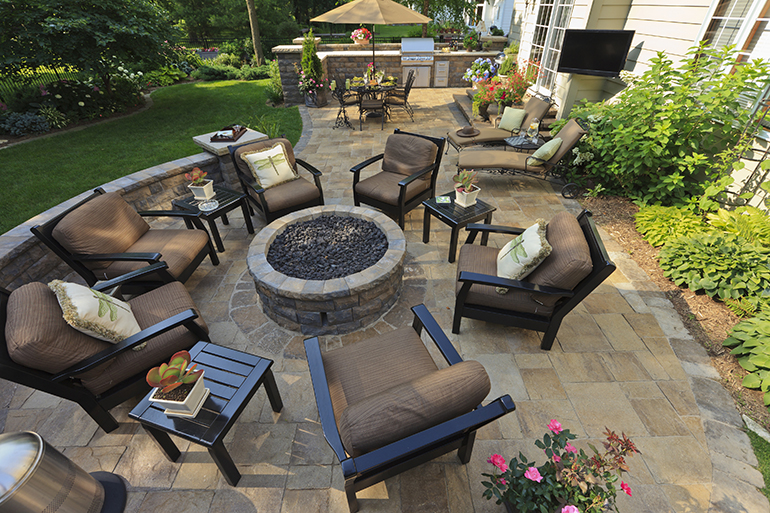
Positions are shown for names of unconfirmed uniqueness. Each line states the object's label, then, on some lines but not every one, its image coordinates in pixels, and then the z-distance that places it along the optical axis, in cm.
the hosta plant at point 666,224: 407
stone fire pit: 301
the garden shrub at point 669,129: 386
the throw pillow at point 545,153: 502
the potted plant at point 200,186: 405
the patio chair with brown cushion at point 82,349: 200
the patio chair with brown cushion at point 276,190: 433
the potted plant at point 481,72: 812
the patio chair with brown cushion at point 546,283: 254
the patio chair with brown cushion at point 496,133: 621
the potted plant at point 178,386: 185
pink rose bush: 164
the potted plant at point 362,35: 1036
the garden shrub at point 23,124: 738
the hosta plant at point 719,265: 325
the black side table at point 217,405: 198
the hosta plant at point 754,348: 263
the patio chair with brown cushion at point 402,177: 442
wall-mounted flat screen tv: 561
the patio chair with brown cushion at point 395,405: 149
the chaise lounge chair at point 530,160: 498
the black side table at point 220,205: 400
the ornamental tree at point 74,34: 688
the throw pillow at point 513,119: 643
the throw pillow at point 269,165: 442
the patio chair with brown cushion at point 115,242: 311
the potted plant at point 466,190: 391
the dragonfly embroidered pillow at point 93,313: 217
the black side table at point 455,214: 385
